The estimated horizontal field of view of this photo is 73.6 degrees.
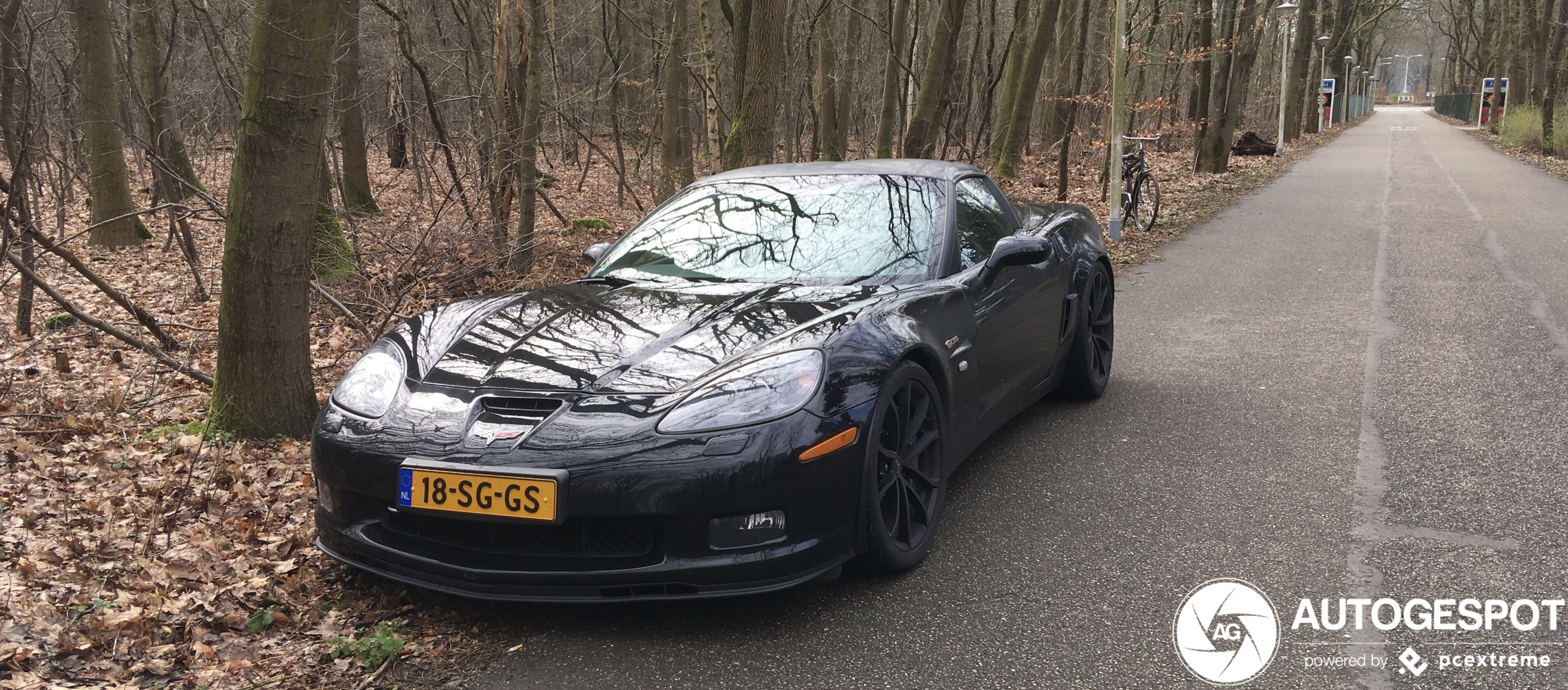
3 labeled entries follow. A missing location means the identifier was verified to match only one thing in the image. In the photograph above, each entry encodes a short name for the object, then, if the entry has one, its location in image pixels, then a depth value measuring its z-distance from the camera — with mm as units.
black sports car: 2852
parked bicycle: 12758
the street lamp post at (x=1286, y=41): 25781
